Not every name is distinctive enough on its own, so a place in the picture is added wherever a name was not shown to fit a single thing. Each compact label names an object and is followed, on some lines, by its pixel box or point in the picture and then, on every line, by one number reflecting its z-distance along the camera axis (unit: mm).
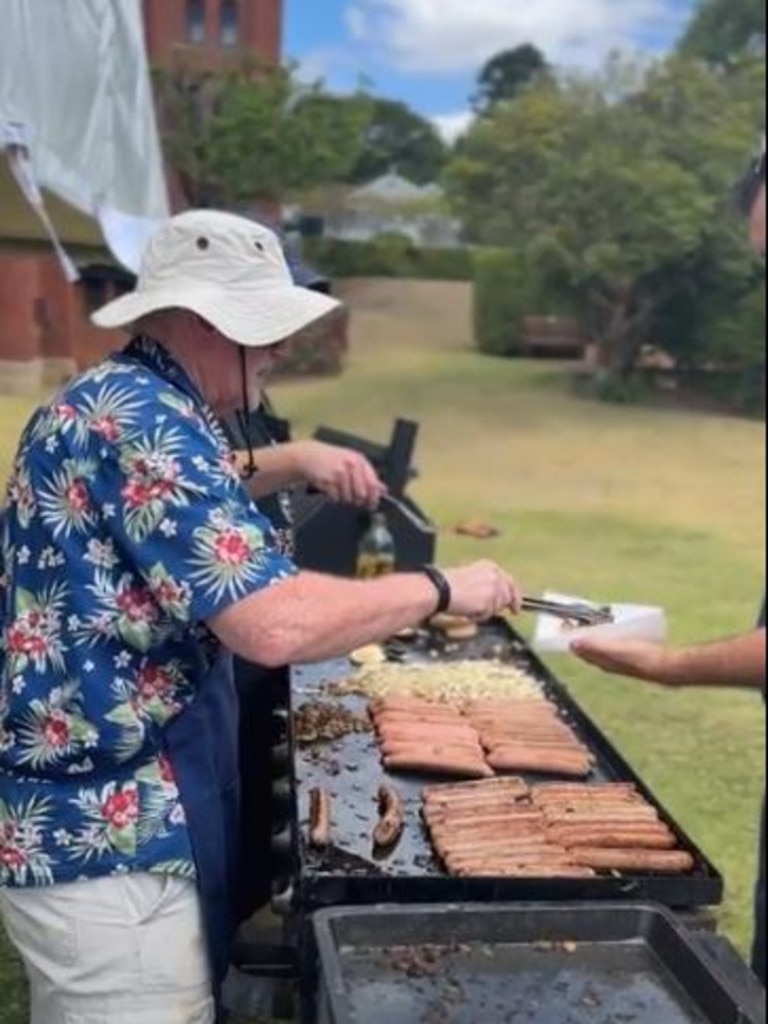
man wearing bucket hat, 1734
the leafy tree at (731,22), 43781
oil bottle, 3976
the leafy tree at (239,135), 15234
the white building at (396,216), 28094
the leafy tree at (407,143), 41375
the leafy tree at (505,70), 36900
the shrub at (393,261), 26850
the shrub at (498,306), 24156
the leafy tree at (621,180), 18062
